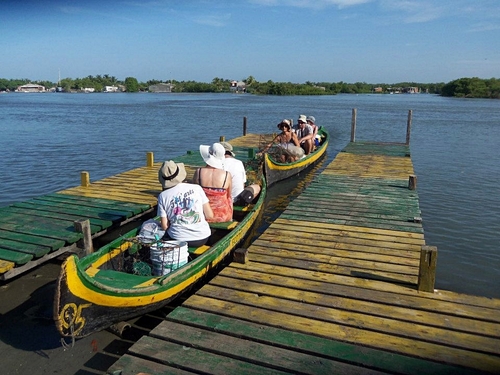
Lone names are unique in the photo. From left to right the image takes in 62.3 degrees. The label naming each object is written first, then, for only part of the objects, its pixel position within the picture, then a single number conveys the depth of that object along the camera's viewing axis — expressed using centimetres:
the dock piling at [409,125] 2070
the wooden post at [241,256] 637
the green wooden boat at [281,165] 1347
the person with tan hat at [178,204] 593
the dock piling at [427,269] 521
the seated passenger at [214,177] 708
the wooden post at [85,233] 709
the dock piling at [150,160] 1457
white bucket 583
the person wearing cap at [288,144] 1504
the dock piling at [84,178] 1121
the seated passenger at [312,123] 1725
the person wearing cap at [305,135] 1659
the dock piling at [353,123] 2200
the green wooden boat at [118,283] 456
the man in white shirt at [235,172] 887
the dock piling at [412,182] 1109
